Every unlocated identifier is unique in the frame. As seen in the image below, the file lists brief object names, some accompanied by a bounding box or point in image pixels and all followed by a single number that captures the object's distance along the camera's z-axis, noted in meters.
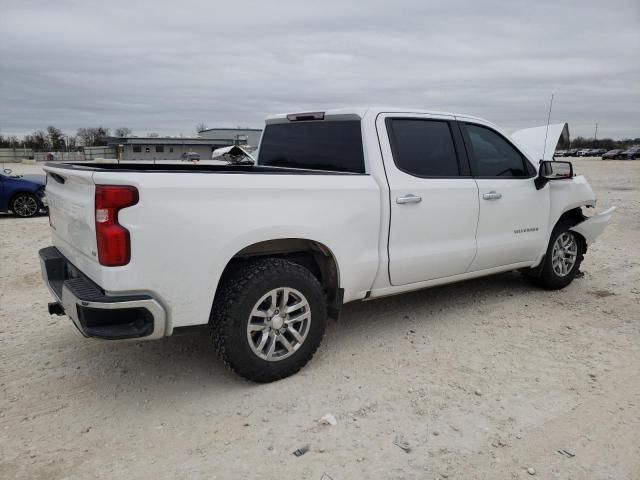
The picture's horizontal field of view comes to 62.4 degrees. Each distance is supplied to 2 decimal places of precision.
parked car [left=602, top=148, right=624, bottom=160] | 68.14
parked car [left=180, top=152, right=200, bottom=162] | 53.41
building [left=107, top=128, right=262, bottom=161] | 69.50
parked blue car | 12.42
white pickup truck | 3.02
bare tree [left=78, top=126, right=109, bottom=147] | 83.60
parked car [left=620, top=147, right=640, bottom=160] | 66.62
